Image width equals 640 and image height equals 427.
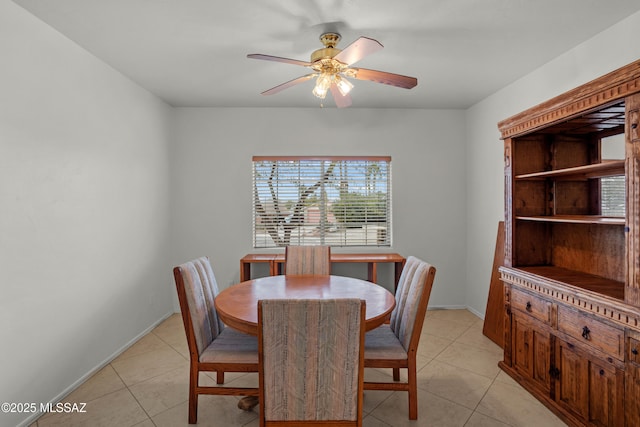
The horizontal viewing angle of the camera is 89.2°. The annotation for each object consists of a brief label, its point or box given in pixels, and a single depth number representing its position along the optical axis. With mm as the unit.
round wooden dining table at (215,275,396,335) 1753
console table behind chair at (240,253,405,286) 3580
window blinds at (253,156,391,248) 4020
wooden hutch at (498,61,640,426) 1618
